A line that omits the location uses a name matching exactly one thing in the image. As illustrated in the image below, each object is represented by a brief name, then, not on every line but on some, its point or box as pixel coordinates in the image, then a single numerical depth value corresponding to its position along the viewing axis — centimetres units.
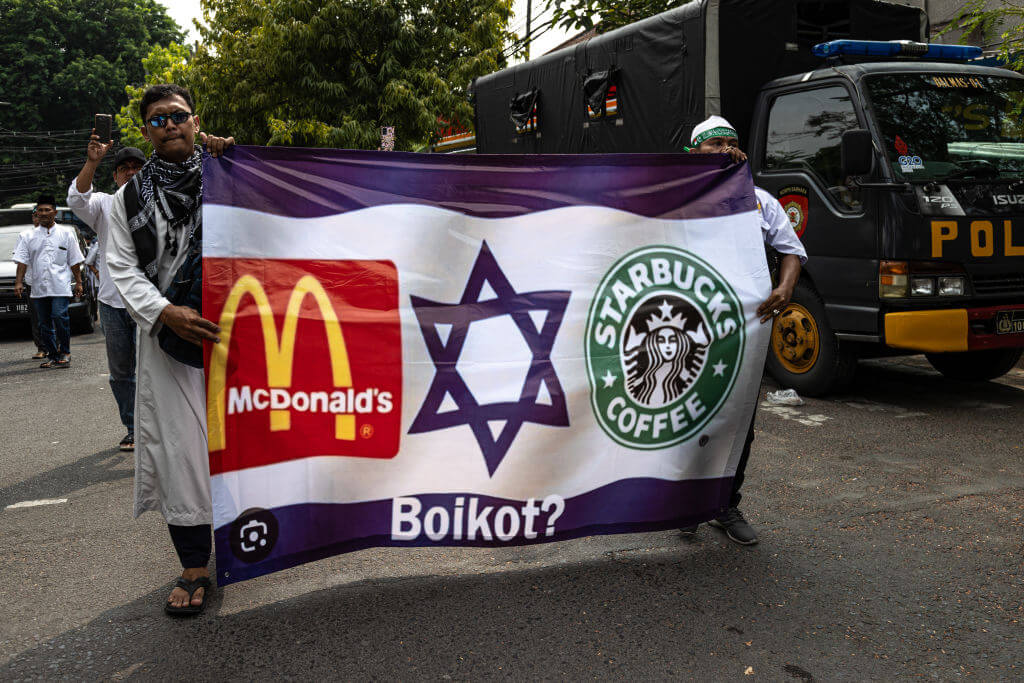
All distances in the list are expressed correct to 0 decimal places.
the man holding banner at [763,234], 397
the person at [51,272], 1039
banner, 333
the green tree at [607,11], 1176
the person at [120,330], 582
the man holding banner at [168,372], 343
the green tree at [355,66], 1766
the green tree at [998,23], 830
